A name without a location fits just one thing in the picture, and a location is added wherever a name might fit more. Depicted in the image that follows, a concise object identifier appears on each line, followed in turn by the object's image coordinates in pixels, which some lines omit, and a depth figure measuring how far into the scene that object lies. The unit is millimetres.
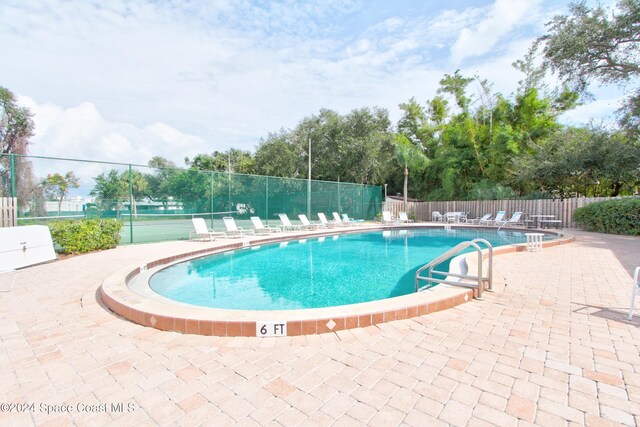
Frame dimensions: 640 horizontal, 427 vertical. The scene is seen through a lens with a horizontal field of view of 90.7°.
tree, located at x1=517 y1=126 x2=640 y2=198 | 12805
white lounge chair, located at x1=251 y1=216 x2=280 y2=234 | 11469
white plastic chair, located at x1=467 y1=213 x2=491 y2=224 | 15345
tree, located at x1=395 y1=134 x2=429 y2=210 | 18531
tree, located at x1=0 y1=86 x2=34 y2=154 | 17969
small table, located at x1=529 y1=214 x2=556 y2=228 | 13721
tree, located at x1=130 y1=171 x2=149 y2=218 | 8723
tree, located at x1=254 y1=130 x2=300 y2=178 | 22078
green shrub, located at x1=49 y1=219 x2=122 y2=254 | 6582
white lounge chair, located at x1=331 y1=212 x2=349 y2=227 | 14711
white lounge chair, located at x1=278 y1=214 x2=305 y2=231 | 12305
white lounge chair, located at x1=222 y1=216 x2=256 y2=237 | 10258
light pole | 14719
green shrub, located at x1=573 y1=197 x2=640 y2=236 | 9977
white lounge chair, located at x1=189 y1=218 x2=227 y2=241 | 9412
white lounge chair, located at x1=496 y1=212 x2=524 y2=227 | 14211
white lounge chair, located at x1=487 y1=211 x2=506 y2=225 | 14750
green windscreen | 6883
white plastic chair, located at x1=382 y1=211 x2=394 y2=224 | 16562
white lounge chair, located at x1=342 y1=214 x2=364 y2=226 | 15238
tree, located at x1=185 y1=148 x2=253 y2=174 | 32438
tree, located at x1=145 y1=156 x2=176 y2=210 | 9641
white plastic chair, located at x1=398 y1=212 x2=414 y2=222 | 17236
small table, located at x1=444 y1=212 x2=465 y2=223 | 16891
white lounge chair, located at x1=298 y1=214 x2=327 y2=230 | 13081
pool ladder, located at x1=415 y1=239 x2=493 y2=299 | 3527
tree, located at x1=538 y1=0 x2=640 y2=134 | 11617
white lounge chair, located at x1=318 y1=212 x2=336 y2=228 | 14094
